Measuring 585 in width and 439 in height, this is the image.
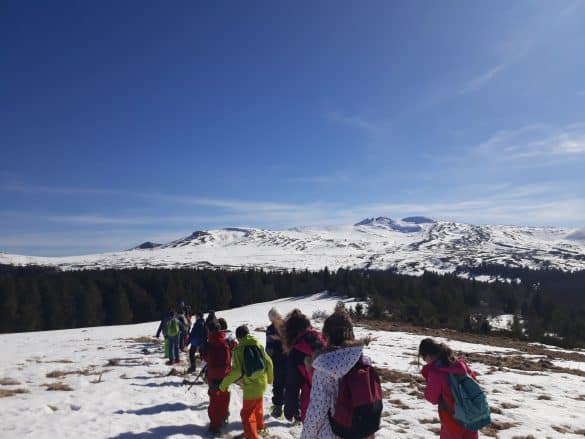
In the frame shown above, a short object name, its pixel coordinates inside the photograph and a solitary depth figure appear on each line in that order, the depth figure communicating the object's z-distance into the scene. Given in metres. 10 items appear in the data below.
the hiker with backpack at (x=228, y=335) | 7.97
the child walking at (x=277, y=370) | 8.04
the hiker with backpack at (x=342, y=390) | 3.57
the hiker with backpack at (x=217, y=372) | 7.55
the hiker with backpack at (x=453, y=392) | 4.83
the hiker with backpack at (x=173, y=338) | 14.52
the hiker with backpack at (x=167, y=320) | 15.62
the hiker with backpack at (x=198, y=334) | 11.60
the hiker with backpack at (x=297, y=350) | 5.28
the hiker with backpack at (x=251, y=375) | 6.54
